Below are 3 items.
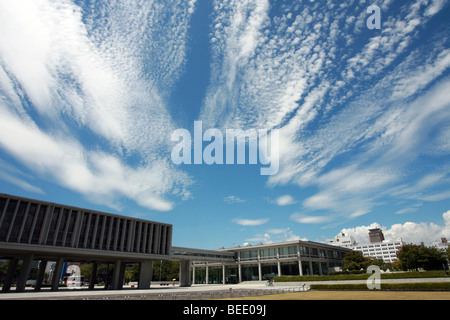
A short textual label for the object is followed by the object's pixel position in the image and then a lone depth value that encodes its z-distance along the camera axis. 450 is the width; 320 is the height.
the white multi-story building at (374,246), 187.12
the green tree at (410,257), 62.86
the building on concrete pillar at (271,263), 70.56
